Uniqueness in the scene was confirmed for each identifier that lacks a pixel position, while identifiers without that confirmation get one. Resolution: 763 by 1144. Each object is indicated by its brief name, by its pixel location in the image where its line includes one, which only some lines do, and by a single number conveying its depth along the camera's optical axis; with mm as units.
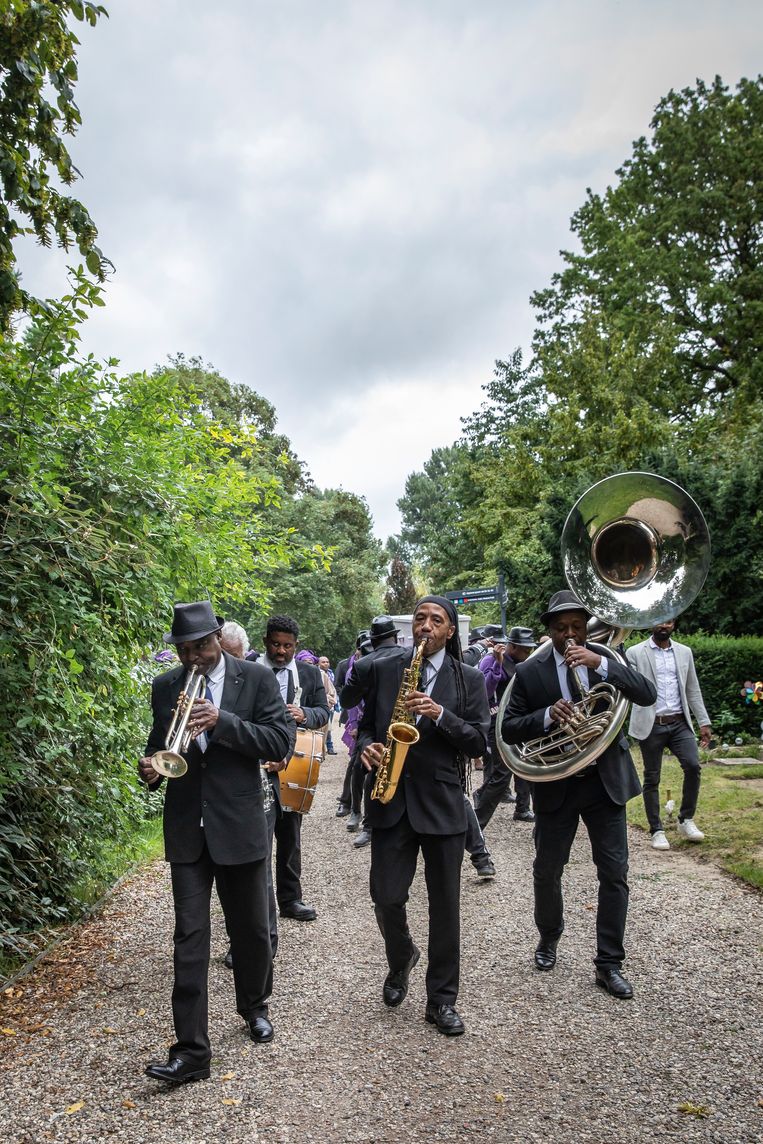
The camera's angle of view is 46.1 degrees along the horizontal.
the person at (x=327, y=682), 10070
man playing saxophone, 4434
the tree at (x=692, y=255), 26094
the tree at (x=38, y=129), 4996
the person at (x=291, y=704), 6402
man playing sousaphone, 4852
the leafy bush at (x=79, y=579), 4930
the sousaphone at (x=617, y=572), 4957
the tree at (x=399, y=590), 66438
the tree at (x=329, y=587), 37219
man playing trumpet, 3971
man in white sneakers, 7816
